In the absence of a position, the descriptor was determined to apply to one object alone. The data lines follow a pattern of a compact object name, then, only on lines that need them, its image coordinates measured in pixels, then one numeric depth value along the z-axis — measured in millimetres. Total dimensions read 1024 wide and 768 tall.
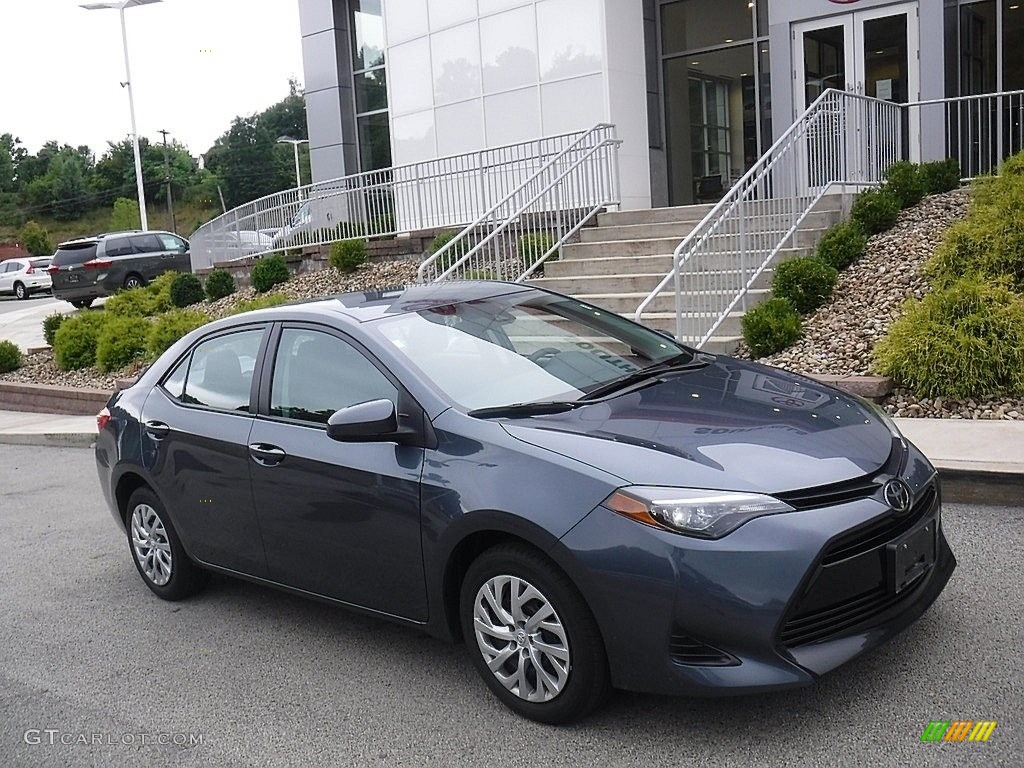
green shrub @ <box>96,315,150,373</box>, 15117
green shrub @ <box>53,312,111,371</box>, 15898
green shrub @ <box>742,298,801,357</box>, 9242
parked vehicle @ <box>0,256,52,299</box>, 39081
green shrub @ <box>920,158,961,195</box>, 12125
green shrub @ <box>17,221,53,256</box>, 69312
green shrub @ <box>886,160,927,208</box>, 11719
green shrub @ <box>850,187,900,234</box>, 11281
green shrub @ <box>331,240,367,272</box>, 17109
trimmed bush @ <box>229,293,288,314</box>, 14865
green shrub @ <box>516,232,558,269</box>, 13352
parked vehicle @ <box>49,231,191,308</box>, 25344
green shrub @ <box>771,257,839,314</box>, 10023
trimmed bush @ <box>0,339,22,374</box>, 16594
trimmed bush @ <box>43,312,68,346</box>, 17438
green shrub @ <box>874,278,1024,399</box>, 7703
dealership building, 15016
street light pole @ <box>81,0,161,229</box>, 37156
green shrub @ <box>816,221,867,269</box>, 10688
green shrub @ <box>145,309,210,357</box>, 14729
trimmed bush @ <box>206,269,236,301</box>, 19031
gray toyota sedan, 3344
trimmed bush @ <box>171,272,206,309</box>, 19156
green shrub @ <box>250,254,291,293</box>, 18266
